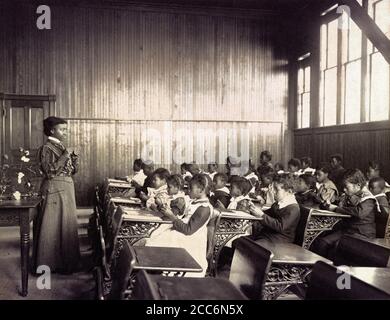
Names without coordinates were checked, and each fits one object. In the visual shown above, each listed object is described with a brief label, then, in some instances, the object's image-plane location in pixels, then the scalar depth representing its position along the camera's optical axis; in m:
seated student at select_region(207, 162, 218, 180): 10.17
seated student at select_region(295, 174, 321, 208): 5.26
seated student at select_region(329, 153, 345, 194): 7.76
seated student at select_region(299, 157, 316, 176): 8.92
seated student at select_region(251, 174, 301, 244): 3.86
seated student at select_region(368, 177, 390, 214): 5.12
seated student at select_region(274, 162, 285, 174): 9.46
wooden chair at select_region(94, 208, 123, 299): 2.80
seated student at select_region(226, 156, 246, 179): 11.46
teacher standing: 4.77
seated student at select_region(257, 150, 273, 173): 10.11
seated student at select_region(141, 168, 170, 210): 4.94
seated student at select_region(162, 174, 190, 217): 4.16
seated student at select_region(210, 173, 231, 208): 5.39
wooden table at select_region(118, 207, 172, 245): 3.76
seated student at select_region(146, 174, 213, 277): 3.53
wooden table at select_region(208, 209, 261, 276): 4.06
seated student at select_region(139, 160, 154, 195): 5.85
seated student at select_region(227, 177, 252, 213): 4.86
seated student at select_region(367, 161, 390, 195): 7.15
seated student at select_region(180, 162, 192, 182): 9.51
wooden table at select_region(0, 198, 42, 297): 3.86
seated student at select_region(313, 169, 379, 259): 4.19
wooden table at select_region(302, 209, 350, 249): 4.12
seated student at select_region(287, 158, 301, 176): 8.52
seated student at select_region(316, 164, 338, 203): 5.71
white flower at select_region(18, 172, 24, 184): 4.54
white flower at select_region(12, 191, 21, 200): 4.38
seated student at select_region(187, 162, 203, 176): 8.76
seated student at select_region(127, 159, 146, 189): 7.45
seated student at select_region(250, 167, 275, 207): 5.67
